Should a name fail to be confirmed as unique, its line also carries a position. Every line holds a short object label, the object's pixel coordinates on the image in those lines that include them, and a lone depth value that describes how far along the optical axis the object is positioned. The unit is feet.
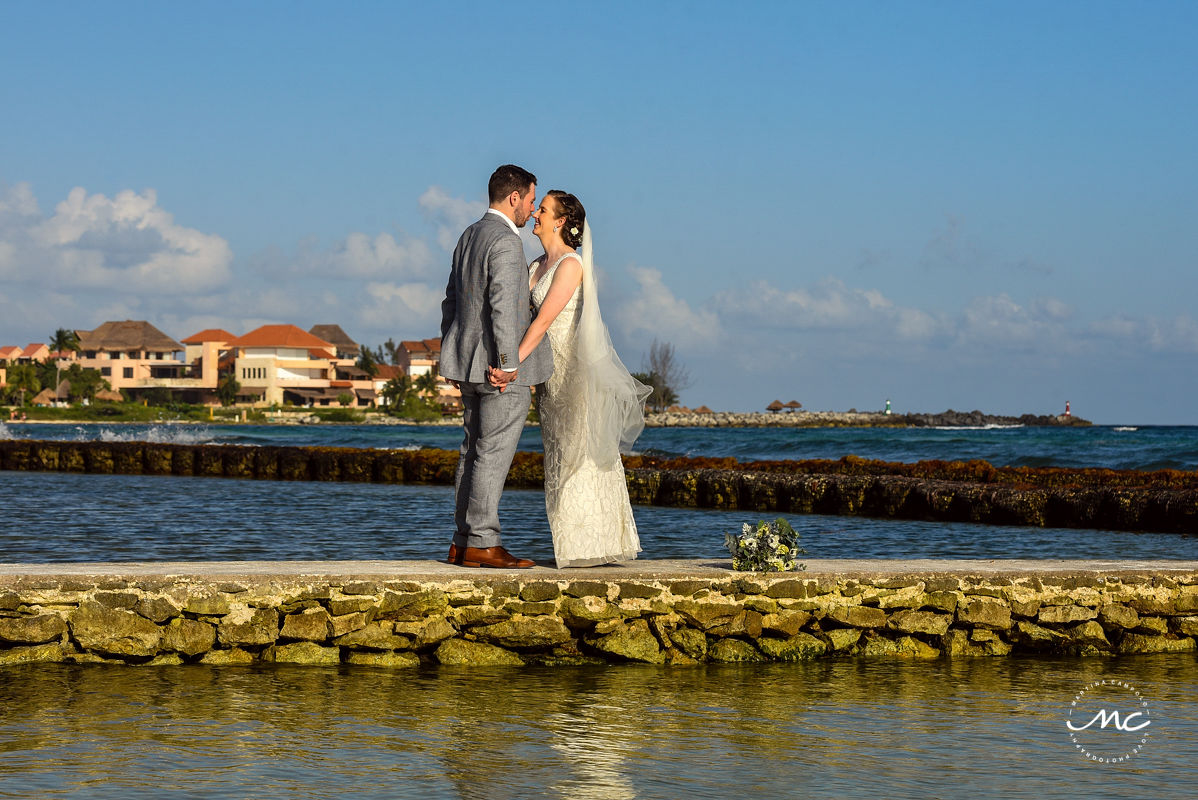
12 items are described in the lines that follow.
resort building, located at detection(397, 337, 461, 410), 538.47
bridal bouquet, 23.02
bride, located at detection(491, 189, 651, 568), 23.50
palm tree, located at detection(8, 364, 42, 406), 390.42
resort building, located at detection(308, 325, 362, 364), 565.53
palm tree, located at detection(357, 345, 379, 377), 467.93
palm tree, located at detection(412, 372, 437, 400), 433.48
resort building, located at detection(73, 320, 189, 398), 440.45
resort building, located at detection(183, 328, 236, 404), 433.48
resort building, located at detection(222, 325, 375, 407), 431.84
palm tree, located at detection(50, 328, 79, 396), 447.83
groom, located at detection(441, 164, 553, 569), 22.54
